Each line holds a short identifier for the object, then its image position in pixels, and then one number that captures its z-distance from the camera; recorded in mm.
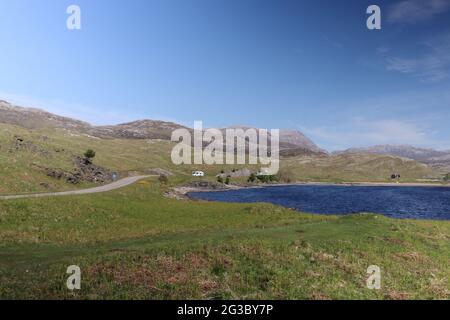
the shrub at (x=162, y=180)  148950
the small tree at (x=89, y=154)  153512
